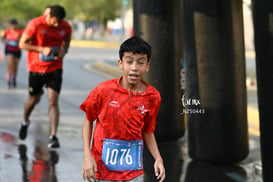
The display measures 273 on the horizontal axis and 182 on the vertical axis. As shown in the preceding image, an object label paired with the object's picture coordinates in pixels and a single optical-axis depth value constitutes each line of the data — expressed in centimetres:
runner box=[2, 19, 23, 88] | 3181
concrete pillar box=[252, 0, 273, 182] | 1167
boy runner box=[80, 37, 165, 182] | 844
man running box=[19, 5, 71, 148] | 1693
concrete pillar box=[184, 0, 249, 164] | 1468
